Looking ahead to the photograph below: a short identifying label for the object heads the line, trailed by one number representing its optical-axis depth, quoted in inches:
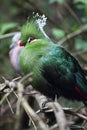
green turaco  187.8
